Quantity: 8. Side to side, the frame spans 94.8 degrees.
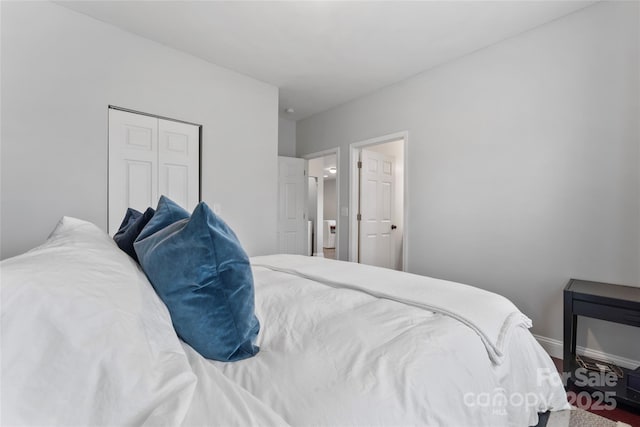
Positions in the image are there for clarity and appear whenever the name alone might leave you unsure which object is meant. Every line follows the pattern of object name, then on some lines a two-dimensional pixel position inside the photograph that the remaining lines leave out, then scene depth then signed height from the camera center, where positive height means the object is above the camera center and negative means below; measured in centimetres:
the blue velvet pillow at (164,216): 103 -3
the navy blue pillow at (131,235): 116 -12
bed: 50 -39
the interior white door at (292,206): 449 +5
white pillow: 48 -27
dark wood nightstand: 171 -59
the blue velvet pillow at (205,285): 81 -22
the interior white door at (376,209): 421 +2
